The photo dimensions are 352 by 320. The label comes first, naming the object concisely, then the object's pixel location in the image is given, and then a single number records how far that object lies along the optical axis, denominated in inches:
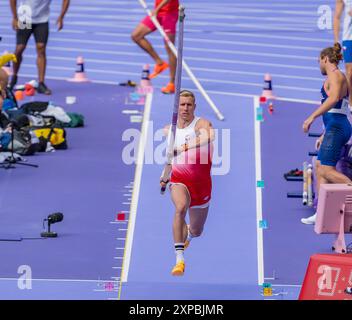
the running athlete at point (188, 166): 544.6
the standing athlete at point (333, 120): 603.5
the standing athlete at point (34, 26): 815.7
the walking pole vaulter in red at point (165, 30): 807.1
